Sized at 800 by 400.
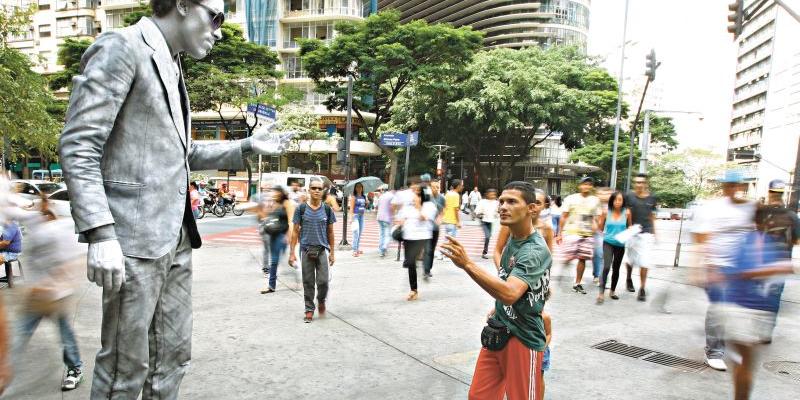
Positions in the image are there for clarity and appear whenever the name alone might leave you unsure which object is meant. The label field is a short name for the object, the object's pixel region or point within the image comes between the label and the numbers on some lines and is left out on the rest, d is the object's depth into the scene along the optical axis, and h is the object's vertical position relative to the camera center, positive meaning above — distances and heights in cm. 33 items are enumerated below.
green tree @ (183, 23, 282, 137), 2669 +459
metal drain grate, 443 -161
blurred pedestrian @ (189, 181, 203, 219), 1627 -121
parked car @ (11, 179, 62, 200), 1715 -121
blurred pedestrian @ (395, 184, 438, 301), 721 -81
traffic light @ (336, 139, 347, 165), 1242 +33
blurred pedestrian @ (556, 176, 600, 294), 739 -77
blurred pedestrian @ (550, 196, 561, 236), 1238 -92
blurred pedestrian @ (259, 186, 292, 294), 707 -91
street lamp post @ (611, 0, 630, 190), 2623 +124
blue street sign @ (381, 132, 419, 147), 1825 +105
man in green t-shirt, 246 -69
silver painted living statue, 167 -10
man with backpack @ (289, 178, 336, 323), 572 -97
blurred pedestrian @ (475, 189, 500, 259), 1110 -88
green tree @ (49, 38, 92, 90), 2961 +564
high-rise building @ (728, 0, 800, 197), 4700 +976
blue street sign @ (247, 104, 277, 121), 824 +83
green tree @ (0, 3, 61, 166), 1461 +167
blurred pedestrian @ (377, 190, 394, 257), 1115 -113
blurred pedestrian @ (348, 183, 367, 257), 1142 -102
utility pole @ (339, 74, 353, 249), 1243 +24
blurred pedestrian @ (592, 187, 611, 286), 771 -107
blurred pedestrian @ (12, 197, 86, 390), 241 -54
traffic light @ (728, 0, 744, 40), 957 +307
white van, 2501 -72
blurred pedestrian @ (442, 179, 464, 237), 1042 -82
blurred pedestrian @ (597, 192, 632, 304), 700 -76
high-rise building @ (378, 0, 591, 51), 5947 +1800
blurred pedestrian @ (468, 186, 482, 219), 2470 -140
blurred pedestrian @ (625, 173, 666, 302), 686 -74
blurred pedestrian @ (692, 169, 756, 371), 355 -35
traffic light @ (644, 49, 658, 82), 1586 +345
